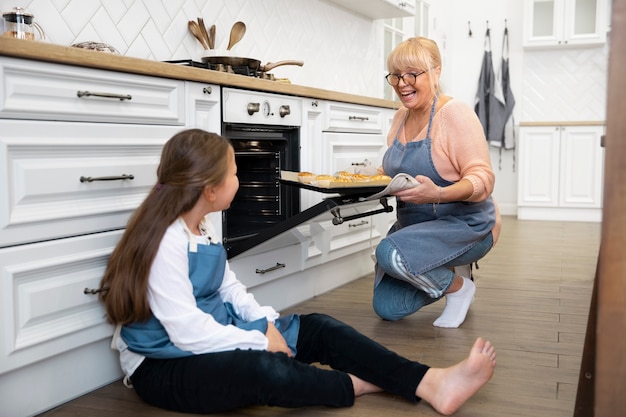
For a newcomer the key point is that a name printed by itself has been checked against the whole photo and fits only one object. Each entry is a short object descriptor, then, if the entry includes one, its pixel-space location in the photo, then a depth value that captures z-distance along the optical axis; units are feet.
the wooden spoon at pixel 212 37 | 9.90
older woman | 8.18
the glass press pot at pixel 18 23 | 6.65
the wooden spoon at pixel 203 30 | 9.69
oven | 8.58
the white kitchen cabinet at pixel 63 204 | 5.41
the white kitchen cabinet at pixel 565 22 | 20.88
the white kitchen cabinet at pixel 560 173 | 20.74
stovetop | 8.02
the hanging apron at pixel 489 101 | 22.53
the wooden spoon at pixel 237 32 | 9.95
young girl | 5.46
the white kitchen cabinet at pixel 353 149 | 10.28
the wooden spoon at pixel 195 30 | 9.60
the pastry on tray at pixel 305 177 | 7.64
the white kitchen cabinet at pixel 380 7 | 14.20
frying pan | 8.85
